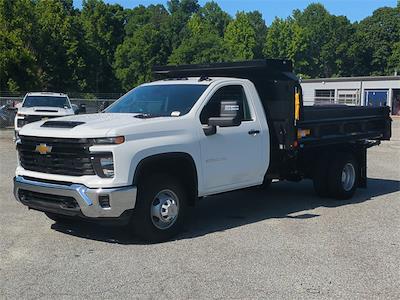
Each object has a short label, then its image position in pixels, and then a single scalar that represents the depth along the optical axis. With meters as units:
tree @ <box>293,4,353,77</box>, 106.94
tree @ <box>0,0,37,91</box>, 40.84
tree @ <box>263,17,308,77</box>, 100.88
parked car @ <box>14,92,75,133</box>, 19.45
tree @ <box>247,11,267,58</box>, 114.38
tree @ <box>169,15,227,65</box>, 79.27
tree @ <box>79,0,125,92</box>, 65.56
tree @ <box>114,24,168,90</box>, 77.44
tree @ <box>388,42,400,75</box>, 91.14
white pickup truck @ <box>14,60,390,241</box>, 6.37
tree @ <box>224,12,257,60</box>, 93.00
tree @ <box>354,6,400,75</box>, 100.12
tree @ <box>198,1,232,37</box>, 128.69
